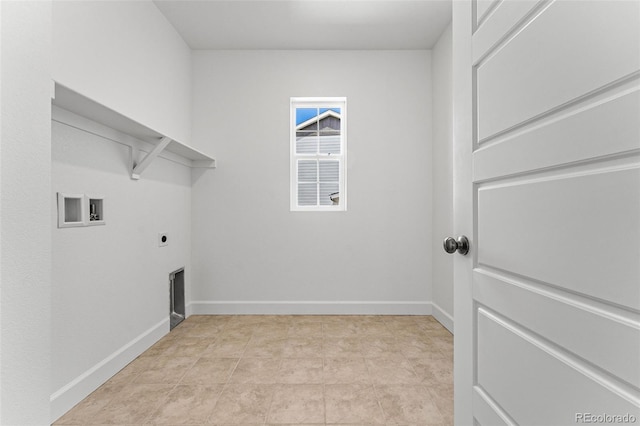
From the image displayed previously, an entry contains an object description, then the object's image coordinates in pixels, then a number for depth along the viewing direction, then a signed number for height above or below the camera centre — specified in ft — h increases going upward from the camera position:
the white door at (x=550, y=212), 1.58 +0.01
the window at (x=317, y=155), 11.48 +2.17
